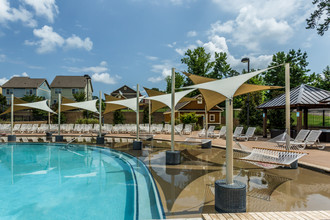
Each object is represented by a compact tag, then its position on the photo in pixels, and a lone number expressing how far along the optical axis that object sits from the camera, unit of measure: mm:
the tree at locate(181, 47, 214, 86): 37469
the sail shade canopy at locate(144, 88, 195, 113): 12461
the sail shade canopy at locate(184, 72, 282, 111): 7195
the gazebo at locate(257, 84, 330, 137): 12586
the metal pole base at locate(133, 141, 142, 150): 10945
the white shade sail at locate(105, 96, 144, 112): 13352
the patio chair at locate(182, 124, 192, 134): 18192
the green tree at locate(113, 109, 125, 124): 25641
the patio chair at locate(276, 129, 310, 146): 10461
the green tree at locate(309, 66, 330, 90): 30483
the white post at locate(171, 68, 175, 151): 7380
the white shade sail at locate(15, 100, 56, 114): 17444
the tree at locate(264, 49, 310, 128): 31344
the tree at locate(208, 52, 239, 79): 40031
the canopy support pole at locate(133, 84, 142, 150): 10945
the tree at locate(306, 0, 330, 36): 19734
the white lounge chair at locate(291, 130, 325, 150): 10093
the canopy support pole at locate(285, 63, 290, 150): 6789
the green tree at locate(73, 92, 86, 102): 34269
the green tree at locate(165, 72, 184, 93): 39600
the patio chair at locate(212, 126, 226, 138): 15299
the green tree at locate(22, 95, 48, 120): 28469
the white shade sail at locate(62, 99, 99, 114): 16092
